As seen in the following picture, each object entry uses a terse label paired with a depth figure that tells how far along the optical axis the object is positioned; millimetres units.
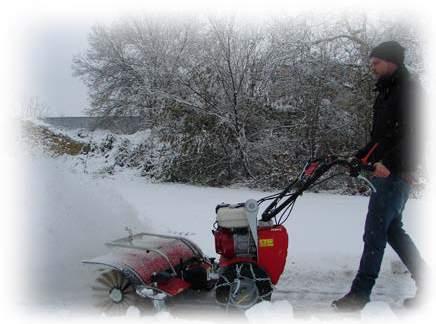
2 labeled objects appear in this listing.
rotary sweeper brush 3559
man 3371
